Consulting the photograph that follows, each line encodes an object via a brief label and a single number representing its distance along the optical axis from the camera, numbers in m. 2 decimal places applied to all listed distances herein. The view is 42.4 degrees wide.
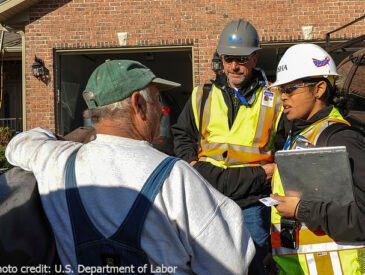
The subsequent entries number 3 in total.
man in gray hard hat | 3.37
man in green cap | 1.80
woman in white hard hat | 2.31
